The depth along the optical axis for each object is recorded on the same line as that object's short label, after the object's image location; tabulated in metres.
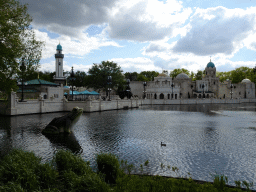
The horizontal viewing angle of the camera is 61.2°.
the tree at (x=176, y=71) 125.57
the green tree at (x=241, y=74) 110.10
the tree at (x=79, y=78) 89.98
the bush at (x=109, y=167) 6.89
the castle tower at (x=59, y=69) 70.56
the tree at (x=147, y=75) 115.06
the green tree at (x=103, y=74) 66.62
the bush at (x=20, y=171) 5.46
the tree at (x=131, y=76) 120.47
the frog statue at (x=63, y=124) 14.79
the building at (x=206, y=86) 87.14
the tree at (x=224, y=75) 124.32
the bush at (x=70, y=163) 6.50
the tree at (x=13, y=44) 10.30
